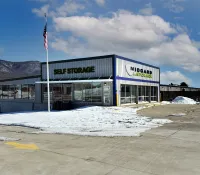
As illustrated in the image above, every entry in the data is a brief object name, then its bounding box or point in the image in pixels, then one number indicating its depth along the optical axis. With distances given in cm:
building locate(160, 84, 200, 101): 3298
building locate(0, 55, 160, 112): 2071
